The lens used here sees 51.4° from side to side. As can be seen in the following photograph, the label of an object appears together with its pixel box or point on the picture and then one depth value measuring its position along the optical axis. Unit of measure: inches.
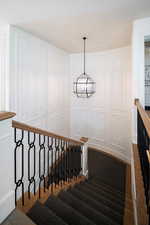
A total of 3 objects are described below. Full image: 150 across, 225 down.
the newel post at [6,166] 49.7
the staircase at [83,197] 59.1
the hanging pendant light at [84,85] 143.1
